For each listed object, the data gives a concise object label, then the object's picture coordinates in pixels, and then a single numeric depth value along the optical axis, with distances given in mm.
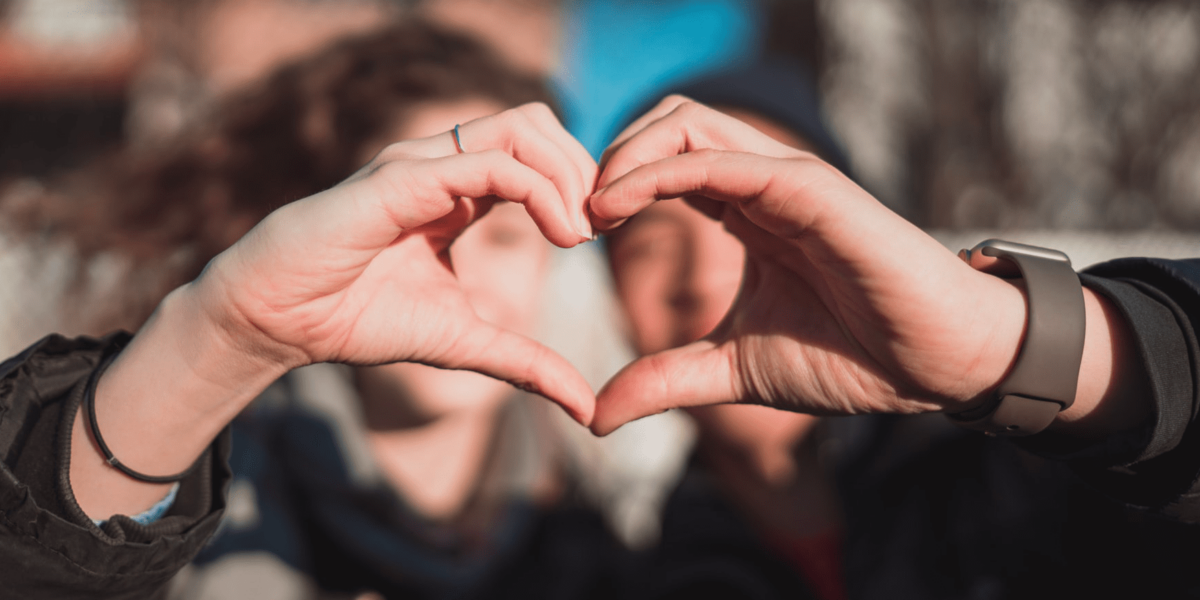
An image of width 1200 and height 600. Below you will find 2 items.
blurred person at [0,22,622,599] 817
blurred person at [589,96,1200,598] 577
